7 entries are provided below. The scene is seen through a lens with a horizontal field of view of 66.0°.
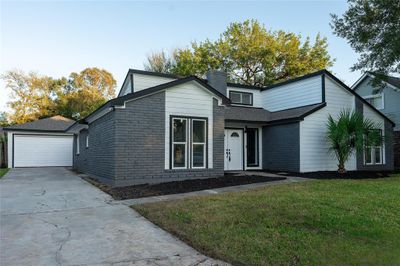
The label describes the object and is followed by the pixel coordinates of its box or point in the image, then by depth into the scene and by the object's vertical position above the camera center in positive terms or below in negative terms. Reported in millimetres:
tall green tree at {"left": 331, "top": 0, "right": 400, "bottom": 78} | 13967 +5470
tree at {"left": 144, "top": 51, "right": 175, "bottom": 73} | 35219 +9373
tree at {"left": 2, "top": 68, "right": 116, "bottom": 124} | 35156 +6189
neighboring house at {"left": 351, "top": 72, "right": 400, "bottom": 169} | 20047 +3062
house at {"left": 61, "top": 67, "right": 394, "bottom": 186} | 10659 +594
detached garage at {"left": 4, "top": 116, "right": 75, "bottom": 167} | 22859 -157
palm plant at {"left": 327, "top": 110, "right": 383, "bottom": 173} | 13453 +344
